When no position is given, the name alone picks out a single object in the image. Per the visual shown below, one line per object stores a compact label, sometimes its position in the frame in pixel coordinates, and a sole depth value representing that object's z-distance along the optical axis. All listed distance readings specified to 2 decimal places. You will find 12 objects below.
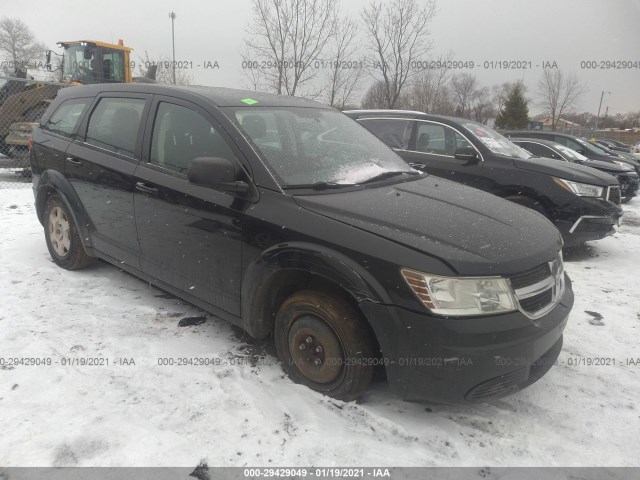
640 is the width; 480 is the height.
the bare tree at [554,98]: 49.59
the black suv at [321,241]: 2.24
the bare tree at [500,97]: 54.26
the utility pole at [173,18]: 29.17
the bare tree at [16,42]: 47.68
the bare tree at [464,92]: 50.46
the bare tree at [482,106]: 52.06
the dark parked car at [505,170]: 5.62
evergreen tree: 42.97
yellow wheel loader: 11.17
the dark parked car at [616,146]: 27.94
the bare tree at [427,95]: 31.36
